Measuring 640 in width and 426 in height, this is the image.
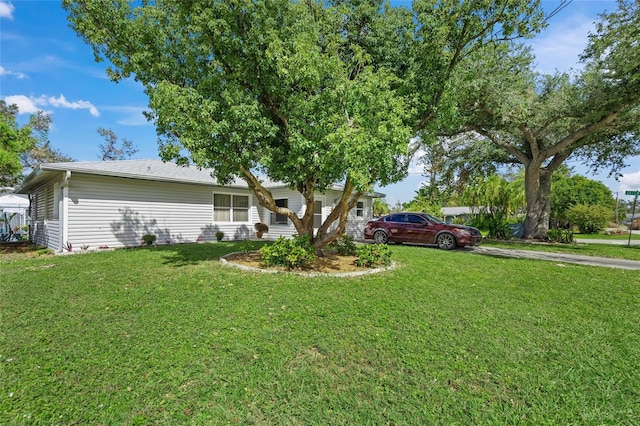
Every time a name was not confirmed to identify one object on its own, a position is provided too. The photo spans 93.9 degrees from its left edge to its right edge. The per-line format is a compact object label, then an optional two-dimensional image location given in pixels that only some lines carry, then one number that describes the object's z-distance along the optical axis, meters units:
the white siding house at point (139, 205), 9.68
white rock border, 6.21
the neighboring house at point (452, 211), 41.21
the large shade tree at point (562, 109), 10.33
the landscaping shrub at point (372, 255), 7.11
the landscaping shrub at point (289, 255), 6.56
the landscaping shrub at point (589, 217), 21.80
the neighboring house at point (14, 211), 14.25
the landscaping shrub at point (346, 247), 8.40
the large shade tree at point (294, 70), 5.57
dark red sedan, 11.97
